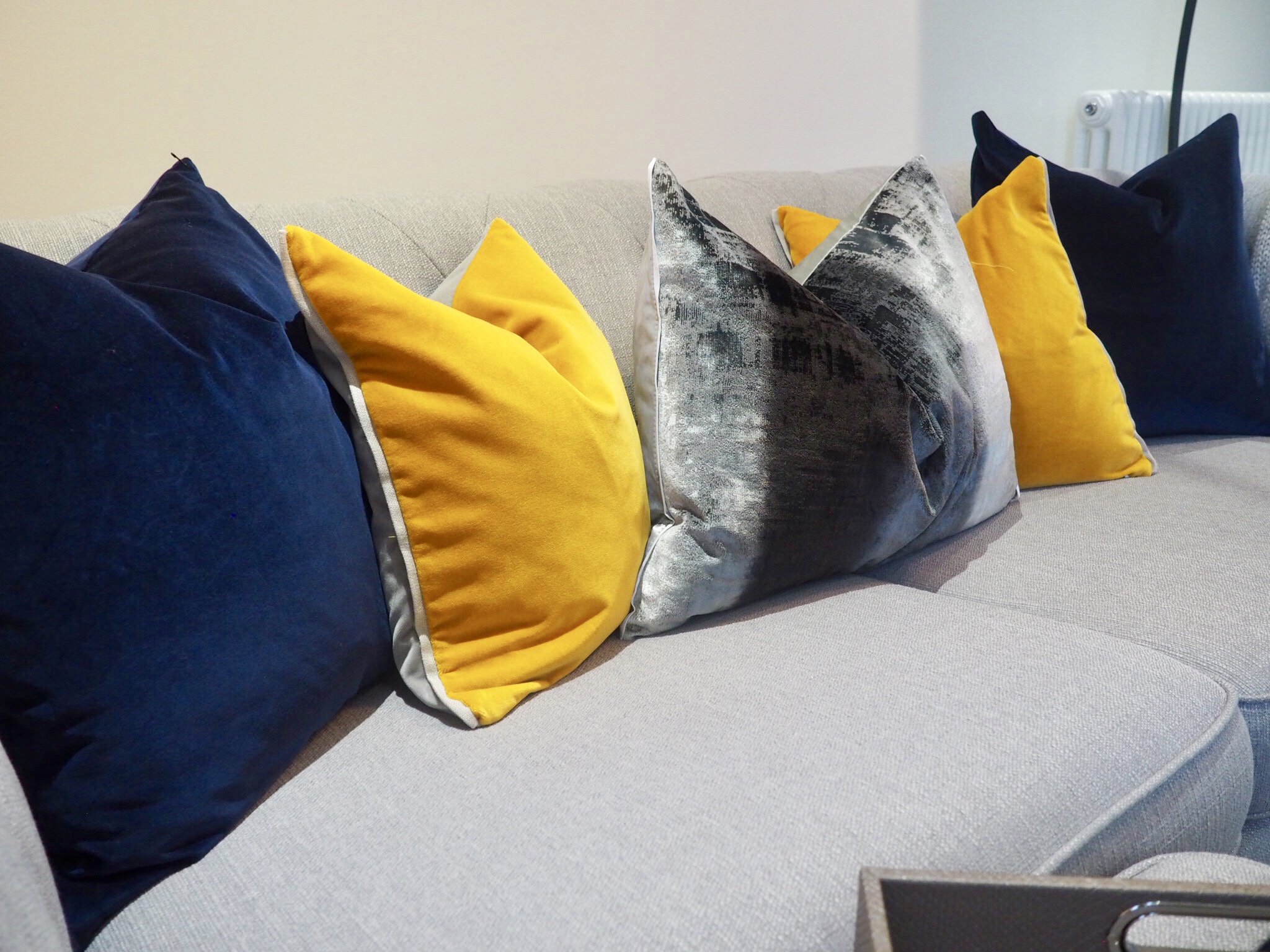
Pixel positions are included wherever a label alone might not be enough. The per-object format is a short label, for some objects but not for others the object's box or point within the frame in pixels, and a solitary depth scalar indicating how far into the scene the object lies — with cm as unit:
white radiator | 294
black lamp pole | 281
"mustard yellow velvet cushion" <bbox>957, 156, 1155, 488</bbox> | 135
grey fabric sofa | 61
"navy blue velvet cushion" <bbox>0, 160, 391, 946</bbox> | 61
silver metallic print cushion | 114
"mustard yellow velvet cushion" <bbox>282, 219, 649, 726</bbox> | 83
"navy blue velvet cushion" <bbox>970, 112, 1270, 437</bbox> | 151
